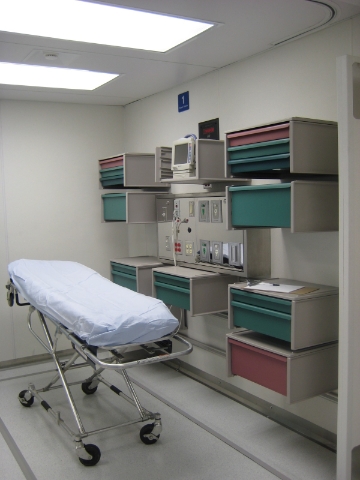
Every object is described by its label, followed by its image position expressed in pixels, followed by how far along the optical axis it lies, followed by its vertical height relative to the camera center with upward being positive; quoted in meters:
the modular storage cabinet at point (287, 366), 2.84 -0.99
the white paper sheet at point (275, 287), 2.98 -0.54
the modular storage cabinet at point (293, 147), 2.74 +0.31
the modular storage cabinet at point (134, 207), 4.56 -0.02
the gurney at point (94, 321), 2.72 -0.67
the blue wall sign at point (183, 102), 4.38 +0.91
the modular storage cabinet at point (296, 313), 2.82 -0.67
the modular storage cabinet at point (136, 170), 4.53 +0.33
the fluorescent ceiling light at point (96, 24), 2.72 +1.10
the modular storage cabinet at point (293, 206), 2.73 -0.03
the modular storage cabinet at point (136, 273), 4.50 -0.64
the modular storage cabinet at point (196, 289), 3.79 -0.68
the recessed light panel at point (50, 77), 4.01 +1.12
